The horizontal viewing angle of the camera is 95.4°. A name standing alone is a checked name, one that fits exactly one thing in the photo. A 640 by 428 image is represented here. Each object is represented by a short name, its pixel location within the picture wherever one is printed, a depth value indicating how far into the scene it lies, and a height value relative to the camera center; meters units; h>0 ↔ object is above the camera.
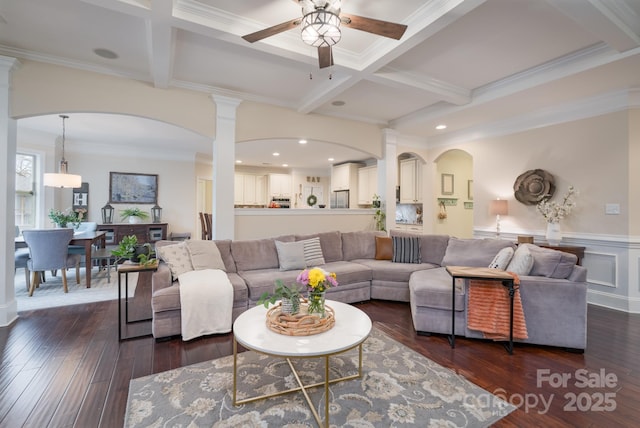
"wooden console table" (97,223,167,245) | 6.57 -0.49
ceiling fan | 2.00 +1.32
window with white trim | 5.50 +0.34
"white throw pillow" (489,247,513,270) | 2.97 -0.46
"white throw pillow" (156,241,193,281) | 3.08 -0.51
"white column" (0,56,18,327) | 2.93 +0.18
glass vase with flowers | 1.95 -0.52
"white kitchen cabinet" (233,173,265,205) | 9.38 +0.73
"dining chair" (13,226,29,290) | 4.02 -0.71
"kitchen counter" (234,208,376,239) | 4.33 -0.15
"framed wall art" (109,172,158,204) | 6.91 +0.54
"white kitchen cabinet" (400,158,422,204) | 6.58 +0.74
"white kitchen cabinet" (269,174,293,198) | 9.71 +0.89
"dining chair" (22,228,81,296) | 3.95 -0.57
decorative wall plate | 4.29 +0.43
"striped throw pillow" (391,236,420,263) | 4.25 -0.54
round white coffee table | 1.59 -0.76
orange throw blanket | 2.61 -0.89
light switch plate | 3.71 +0.08
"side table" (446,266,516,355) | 2.54 -0.56
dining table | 4.12 -0.50
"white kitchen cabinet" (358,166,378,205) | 7.82 +0.79
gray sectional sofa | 2.61 -0.74
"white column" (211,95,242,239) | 3.97 +0.62
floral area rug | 1.69 -1.21
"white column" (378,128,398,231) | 5.44 +0.73
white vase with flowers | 4.07 +0.01
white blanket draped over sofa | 2.74 -0.90
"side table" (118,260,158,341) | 2.76 -0.57
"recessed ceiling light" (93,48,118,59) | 2.97 +1.63
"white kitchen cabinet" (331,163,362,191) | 8.45 +1.06
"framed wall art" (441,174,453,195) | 6.53 +0.66
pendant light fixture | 4.91 +0.52
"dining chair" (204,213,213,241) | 6.61 -0.27
